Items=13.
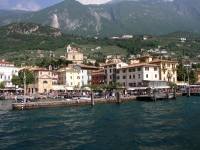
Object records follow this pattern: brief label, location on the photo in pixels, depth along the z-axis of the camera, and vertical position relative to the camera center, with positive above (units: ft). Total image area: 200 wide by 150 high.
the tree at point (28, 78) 266.36 +10.43
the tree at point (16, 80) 271.08 +8.44
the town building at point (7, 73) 304.91 +18.16
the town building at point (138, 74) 247.50 +12.46
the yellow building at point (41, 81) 281.33 +7.41
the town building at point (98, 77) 300.22 +11.94
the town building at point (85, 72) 312.91 +18.14
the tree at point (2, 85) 283.51 +3.73
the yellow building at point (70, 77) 297.33 +11.98
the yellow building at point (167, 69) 264.72 +17.06
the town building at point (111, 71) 280.31 +17.32
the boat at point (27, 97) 221.72 -7.91
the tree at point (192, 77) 314.43 +10.33
